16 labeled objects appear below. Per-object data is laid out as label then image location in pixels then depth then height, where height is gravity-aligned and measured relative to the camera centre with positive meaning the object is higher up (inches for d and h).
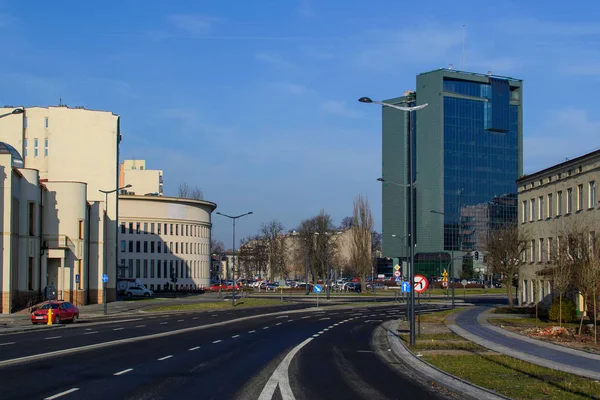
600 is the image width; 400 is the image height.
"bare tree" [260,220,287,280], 4926.2 +9.4
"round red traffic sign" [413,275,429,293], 1195.3 -61.5
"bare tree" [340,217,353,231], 6205.7 +216.9
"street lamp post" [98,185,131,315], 2657.5 +75.5
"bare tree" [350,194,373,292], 3823.8 +39.7
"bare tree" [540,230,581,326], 1336.1 -25.0
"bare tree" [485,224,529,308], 2210.9 -18.7
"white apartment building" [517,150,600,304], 1739.7 +111.6
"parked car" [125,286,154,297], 3425.2 -213.8
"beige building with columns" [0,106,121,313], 2006.6 +136.3
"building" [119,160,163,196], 5059.1 +480.1
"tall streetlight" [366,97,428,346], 1023.0 +22.6
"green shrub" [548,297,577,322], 1515.7 -137.8
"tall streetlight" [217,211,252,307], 2800.2 +119.3
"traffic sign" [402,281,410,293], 1441.9 -79.9
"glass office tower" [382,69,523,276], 5590.6 +732.9
